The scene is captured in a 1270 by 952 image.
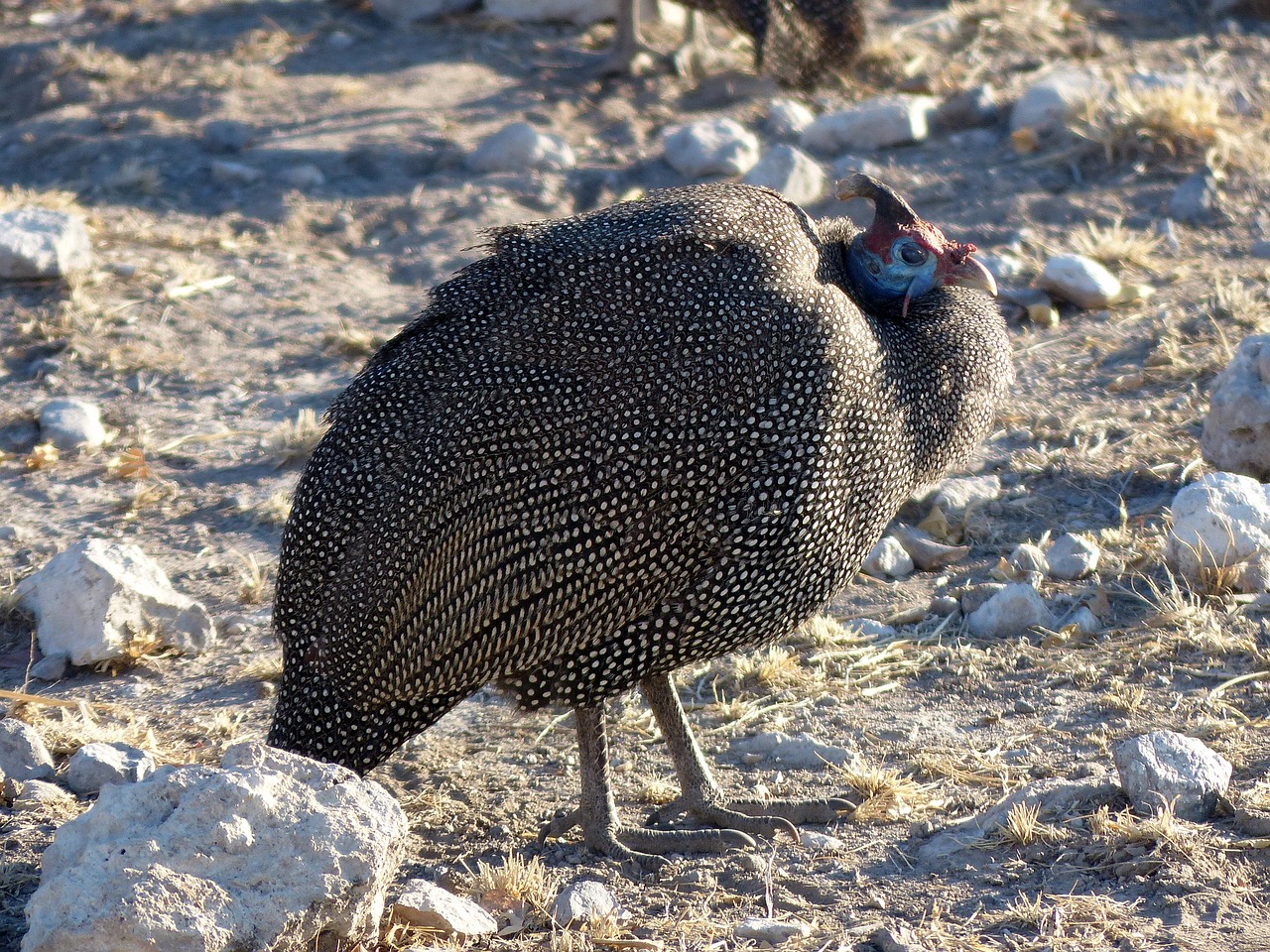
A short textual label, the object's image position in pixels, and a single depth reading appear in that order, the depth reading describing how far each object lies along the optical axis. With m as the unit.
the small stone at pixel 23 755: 7.77
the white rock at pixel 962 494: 10.25
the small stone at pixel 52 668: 9.04
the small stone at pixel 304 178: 15.72
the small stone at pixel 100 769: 7.69
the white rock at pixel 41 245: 13.04
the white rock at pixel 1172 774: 6.87
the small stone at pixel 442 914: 6.46
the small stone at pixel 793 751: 8.15
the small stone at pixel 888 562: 9.87
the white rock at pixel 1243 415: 9.79
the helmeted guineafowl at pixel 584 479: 6.71
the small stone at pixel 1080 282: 12.87
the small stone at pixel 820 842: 7.29
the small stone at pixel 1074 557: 9.40
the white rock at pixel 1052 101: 16.09
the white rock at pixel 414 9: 19.25
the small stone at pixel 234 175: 15.78
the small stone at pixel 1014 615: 9.08
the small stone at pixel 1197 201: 14.36
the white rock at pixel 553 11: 19.25
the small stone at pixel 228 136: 16.45
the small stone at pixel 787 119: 16.73
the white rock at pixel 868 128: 16.36
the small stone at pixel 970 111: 16.81
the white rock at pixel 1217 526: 8.91
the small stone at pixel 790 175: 14.74
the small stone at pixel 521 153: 15.90
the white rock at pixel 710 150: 15.59
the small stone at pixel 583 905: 6.60
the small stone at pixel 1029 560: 9.50
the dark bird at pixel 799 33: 16.55
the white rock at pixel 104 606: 8.99
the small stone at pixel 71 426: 11.55
